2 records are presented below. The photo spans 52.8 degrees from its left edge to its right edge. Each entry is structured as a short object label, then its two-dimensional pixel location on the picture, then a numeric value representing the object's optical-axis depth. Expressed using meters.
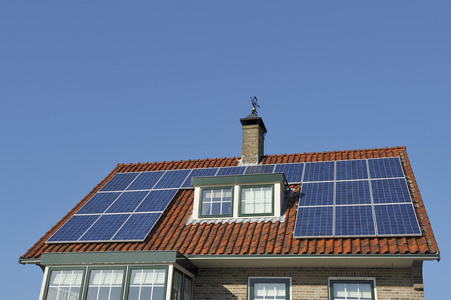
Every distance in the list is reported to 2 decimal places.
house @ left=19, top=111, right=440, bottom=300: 13.90
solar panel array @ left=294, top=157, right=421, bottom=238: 14.53
